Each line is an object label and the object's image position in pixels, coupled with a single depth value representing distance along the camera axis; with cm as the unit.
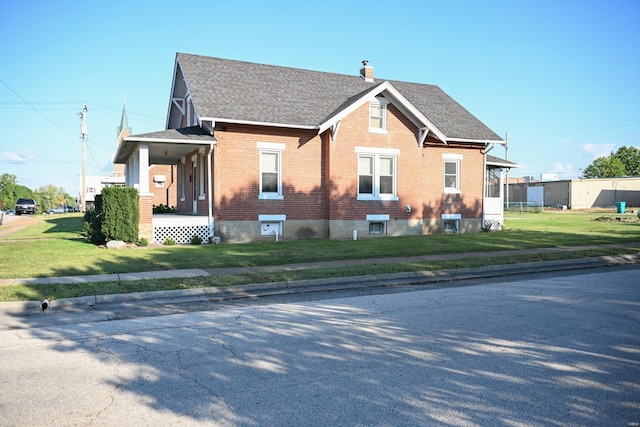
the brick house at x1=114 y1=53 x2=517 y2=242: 1931
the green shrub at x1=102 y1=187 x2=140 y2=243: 1725
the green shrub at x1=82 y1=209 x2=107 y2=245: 1810
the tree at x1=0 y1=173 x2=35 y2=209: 12806
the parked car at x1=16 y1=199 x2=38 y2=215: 5606
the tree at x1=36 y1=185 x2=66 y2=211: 12127
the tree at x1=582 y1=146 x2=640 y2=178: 10025
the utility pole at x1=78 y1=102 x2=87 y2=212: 5150
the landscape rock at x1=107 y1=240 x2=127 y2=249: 1705
